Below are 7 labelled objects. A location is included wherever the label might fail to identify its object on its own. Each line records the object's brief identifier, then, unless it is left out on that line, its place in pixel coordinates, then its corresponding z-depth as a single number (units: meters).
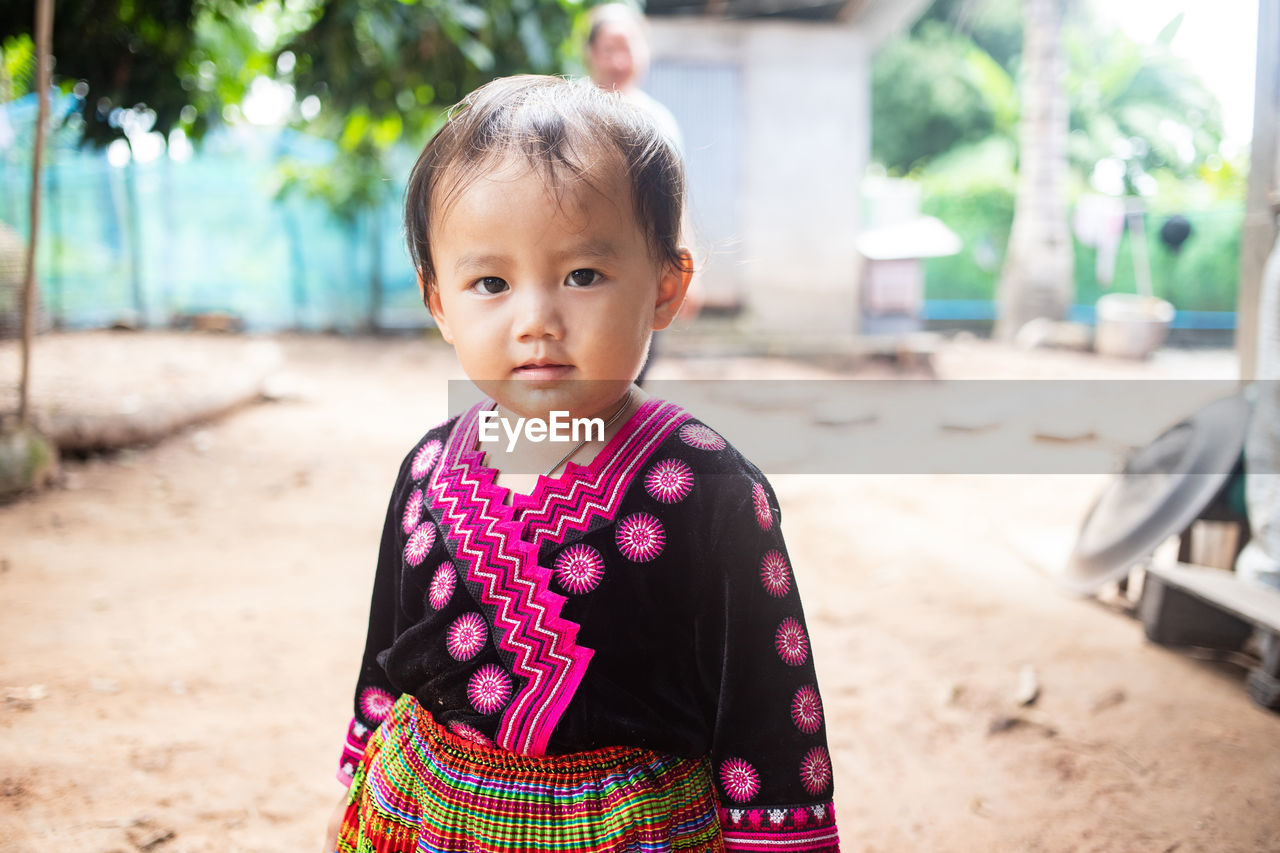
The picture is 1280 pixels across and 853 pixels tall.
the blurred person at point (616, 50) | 3.33
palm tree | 11.38
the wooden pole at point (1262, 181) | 3.36
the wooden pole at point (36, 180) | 3.94
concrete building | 9.27
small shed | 9.91
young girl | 0.93
